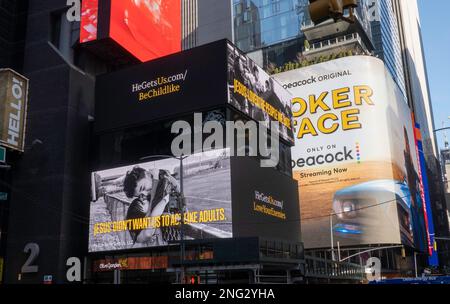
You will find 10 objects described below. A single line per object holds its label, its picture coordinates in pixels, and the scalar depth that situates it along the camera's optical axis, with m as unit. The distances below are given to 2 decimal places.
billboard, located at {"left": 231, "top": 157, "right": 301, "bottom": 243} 42.41
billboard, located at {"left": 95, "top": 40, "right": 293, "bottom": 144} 45.91
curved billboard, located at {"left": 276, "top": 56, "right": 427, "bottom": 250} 79.50
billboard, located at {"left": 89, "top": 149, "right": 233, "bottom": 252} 41.81
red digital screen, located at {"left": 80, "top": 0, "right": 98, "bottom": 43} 52.06
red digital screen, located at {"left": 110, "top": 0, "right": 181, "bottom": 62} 54.16
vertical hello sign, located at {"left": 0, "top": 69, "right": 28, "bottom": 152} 46.91
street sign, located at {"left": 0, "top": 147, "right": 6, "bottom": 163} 46.75
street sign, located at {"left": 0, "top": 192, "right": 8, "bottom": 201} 43.17
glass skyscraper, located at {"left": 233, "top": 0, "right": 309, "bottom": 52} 111.81
